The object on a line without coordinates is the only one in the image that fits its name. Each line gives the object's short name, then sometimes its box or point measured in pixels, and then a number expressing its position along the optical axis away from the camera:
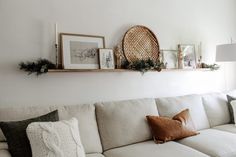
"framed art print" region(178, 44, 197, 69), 3.10
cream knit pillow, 1.58
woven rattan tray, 2.70
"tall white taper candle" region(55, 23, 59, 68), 2.27
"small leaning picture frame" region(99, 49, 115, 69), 2.49
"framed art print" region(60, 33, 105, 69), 2.33
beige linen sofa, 1.92
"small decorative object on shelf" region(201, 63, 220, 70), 3.27
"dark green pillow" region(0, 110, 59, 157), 1.64
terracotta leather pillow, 2.18
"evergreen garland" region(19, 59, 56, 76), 2.11
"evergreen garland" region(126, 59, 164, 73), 2.60
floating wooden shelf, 2.19
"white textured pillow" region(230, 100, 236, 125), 2.72
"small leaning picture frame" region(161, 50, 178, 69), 2.98
